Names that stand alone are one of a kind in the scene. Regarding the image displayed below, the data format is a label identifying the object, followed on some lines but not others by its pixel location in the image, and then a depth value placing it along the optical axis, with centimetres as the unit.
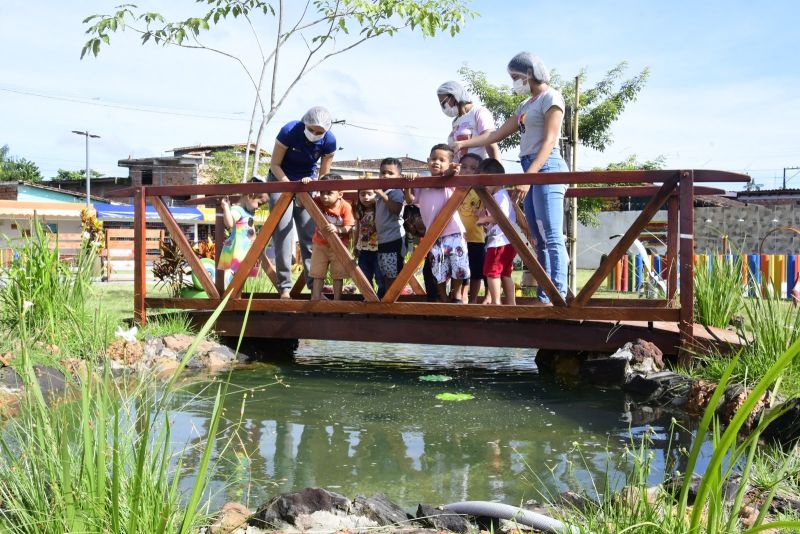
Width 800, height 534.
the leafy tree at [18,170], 6725
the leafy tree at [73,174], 6394
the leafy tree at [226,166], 4128
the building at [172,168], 4981
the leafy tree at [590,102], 2216
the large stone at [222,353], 673
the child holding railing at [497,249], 612
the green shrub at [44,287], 570
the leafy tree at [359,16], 1130
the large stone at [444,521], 263
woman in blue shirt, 678
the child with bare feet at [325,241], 672
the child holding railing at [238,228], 761
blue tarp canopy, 3559
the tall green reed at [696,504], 142
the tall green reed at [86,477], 193
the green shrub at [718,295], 612
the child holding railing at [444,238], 623
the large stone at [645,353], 561
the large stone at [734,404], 412
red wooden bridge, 559
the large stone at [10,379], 478
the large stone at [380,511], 270
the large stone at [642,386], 525
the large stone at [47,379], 484
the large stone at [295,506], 265
